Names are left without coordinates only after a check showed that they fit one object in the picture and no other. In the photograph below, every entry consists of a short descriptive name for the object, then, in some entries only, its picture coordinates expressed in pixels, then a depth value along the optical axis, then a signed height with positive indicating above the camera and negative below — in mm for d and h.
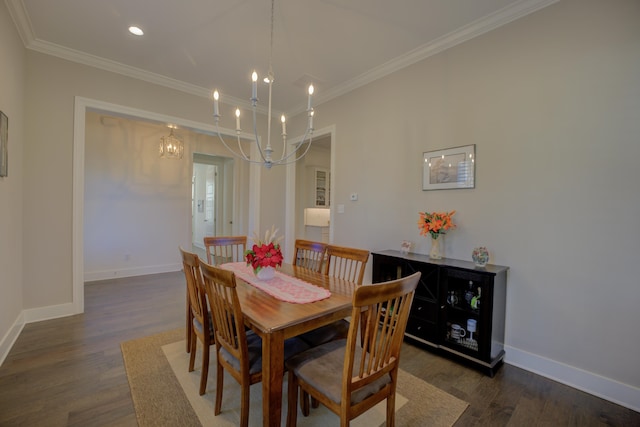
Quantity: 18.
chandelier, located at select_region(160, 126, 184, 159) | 4559 +1013
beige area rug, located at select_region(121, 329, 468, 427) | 1595 -1235
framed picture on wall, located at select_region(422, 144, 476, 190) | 2479 +424
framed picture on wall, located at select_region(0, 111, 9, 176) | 2081 +461
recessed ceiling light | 2516 +1636
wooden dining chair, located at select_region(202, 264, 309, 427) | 1327 -762
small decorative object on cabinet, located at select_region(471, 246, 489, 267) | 2223 -358
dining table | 1239 -541
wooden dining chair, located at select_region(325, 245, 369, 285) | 2076 -358
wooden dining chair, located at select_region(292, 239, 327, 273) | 2420 -421
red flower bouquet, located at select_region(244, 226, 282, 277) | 1894 -333
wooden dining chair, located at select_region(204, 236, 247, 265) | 2604 -354
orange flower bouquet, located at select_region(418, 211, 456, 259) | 2479 -119
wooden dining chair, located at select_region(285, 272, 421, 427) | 1127 -790
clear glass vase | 2541 -339
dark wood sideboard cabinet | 2078 -796
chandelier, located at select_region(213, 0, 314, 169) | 1891 +732
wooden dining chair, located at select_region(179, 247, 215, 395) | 1698 -657
